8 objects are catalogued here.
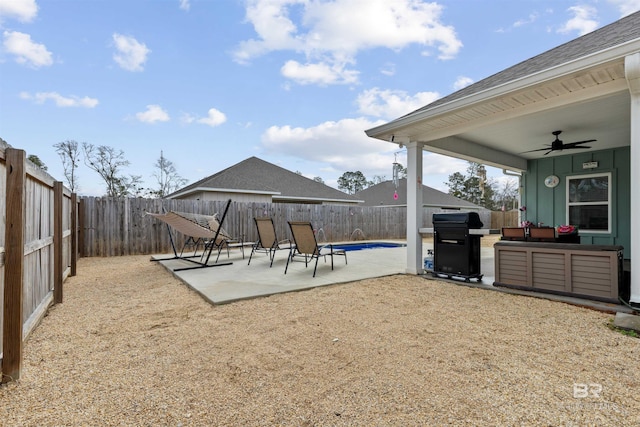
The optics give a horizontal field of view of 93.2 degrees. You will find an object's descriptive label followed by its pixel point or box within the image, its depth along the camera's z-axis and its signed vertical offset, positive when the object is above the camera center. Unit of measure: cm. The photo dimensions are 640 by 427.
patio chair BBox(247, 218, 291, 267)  658 -43
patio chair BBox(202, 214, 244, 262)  637 -46
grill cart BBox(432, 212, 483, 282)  479 -52
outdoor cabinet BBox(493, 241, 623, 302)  362 -73
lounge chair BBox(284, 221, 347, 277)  529 -44
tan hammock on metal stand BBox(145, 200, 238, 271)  564 -25
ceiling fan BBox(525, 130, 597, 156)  549 +125
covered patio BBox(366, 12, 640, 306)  325 +142
